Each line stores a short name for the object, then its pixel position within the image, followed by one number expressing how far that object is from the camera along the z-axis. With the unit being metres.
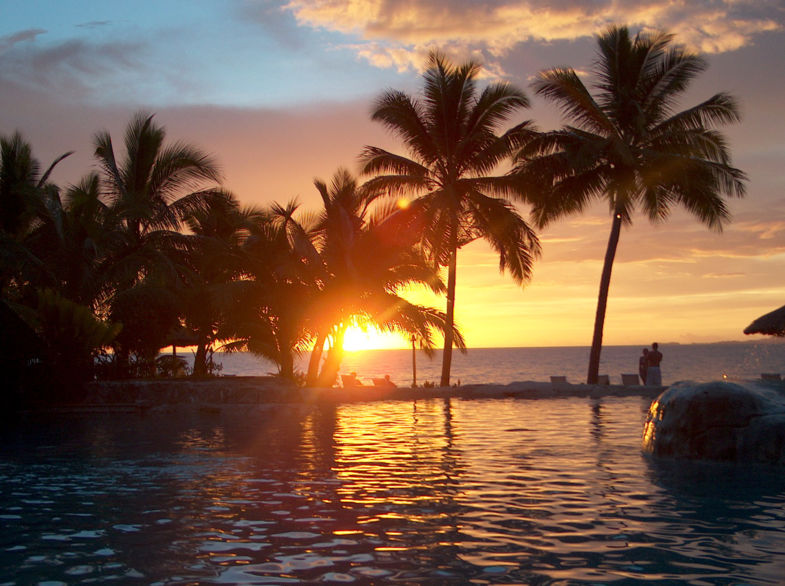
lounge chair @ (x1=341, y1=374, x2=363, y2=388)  29.57
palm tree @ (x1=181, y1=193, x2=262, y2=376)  27.50
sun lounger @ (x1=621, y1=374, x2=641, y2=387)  27.58
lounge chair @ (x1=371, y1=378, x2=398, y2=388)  29.38
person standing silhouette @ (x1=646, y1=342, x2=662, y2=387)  26.20
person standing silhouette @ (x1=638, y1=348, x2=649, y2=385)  26.66
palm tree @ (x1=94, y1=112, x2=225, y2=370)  25.77
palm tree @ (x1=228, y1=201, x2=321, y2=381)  26.89
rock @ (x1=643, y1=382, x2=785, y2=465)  11.09
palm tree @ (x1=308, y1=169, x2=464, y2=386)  26.91
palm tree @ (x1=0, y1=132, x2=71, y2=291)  23.23
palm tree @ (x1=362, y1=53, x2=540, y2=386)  28.69
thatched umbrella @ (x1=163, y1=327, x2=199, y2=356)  32.15
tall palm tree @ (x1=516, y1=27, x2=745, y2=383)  26.34
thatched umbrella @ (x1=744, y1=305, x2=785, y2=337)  23.62
